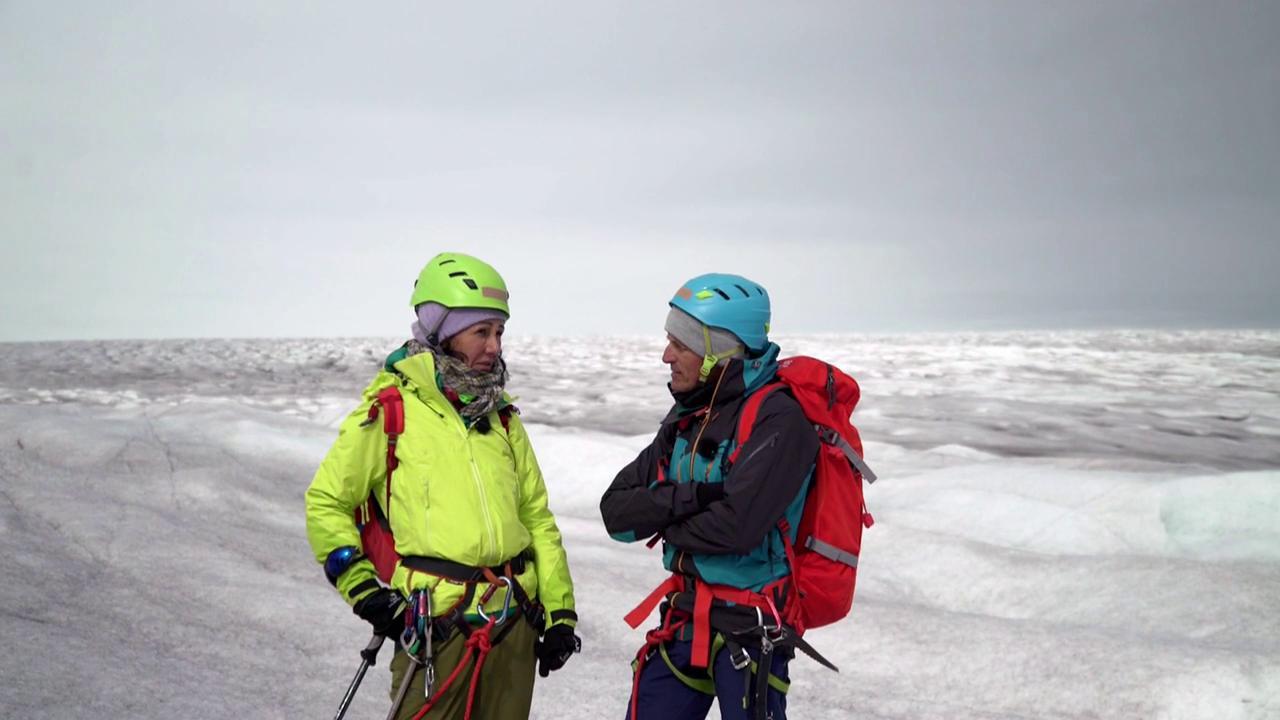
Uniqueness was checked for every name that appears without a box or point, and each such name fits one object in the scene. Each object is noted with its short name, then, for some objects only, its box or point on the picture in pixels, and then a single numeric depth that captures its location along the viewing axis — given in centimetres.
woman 295
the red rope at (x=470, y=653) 295
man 289
